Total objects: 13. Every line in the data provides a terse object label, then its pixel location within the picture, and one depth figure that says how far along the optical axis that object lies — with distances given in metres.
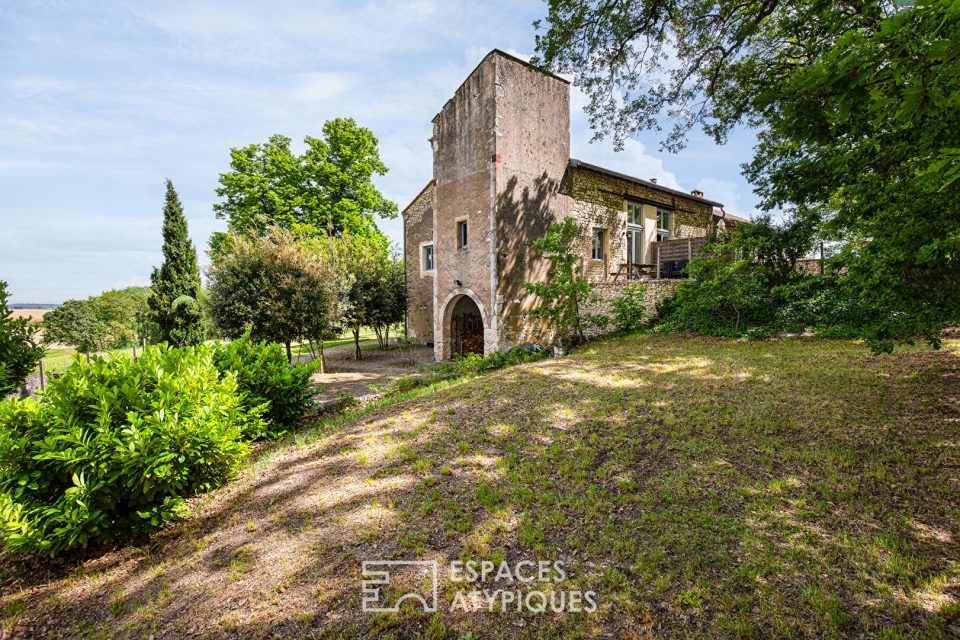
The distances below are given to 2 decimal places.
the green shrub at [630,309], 13.38
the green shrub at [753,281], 11.02
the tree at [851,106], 2.45
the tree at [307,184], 22.34
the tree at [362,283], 16.97
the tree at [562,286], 12.27
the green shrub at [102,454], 3.39
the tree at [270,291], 12.60
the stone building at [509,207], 13.12
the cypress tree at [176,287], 15.05
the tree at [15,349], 6.00
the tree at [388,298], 17.81
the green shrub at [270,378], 6.09
